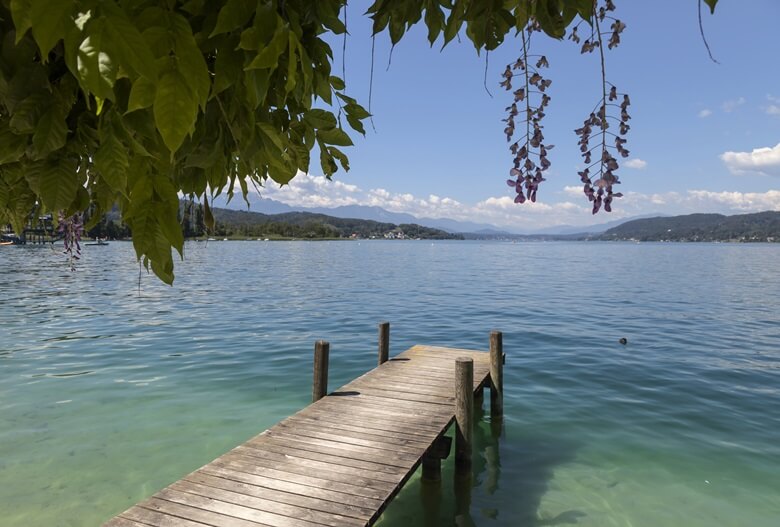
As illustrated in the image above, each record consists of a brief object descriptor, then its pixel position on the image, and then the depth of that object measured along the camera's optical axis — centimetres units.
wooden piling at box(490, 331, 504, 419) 1210
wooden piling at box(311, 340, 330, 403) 1012
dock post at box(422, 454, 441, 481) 878
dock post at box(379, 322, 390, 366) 1300
